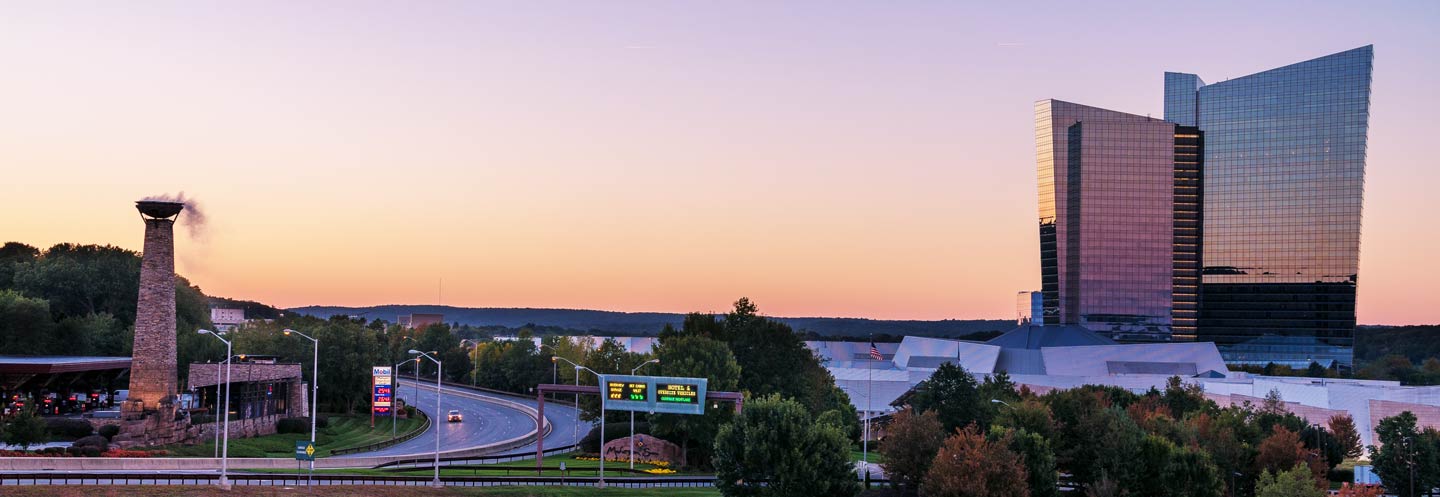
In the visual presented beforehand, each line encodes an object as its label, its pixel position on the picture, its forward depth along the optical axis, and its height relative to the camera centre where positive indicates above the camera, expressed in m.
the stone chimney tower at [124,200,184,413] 91.56 -3.06
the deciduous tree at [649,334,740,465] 97.94 -7.02
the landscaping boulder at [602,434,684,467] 98.31 -13.06
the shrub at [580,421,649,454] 108.75 -12.82
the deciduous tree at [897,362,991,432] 91.88 -7.63
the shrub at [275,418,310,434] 112.44 -13.47
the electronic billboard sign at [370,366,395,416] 118.69 -10.30
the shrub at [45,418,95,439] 91.62 -11.61
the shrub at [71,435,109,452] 81.49 -11.36
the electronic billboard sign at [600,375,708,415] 85.31 -7.15
